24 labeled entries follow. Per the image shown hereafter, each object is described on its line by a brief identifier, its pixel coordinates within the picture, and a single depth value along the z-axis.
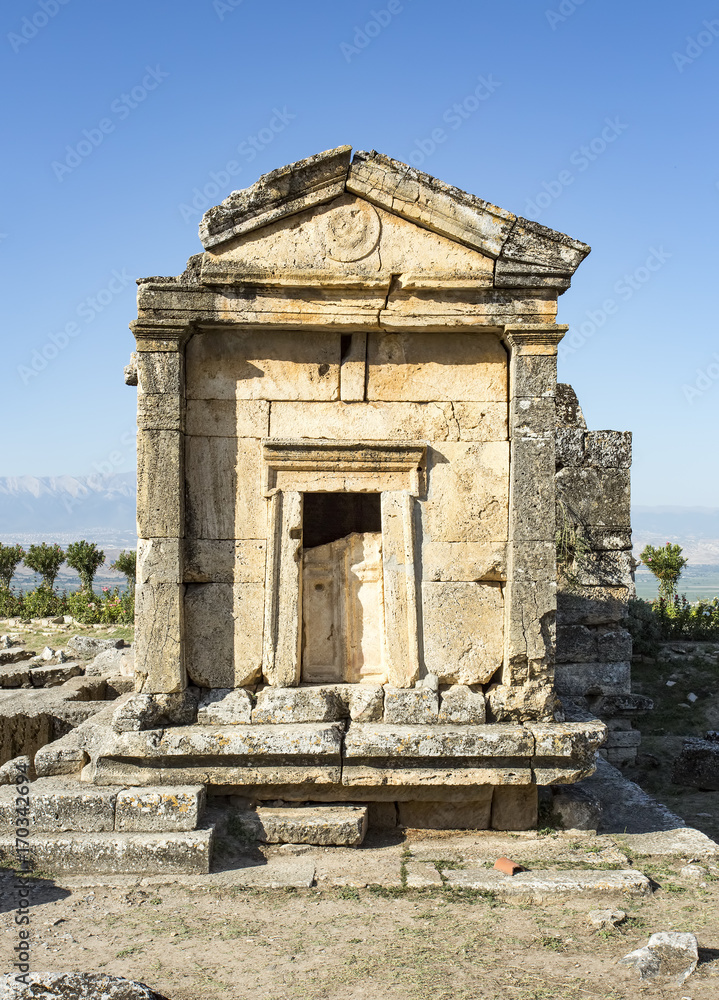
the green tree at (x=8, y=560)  20.52
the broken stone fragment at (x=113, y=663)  9.28
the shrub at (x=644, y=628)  13.06
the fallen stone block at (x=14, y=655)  12.00
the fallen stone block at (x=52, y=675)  10.38
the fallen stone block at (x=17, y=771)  6.33
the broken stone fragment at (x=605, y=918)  4.82
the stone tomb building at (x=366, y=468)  6.05
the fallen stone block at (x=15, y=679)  10.40
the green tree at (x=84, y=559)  20.98
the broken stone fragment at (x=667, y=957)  4.23
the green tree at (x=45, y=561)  20.92
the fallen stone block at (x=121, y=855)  5.36
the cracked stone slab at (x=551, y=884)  5.19
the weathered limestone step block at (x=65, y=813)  5.60
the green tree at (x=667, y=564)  18.28
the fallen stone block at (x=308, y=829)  5.77
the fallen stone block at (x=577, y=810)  6.21
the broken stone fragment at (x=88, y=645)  12.67
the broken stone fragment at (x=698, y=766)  8.44
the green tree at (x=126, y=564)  21.00
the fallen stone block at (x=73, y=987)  3.46
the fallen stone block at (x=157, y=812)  5.56
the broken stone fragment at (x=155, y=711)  5.87
